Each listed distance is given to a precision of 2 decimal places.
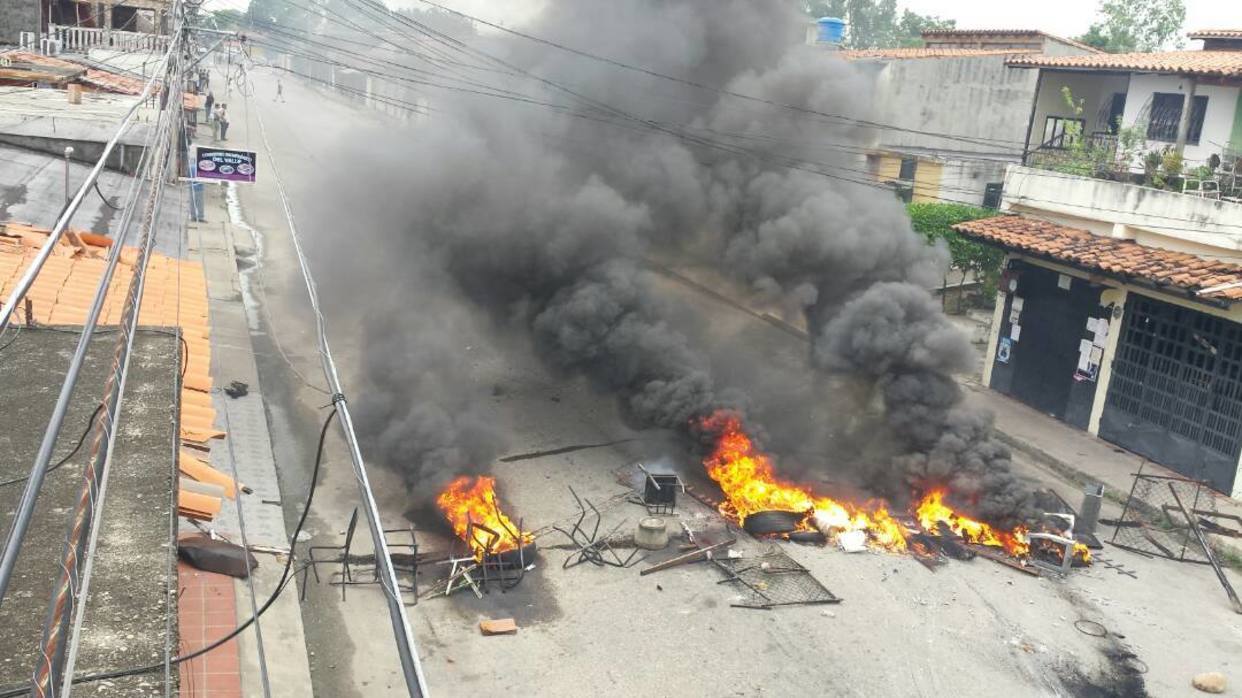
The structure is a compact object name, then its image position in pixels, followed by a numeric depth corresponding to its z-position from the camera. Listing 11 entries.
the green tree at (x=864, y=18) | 63.50
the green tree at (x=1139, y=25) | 40.69
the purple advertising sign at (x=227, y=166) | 18.75
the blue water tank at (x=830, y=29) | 34.12
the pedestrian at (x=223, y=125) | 32.53
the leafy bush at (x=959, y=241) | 23.31
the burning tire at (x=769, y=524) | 11.85
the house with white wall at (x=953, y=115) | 27.81
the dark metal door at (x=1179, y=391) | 14.00
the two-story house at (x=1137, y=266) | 14.29
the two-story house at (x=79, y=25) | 26.12
